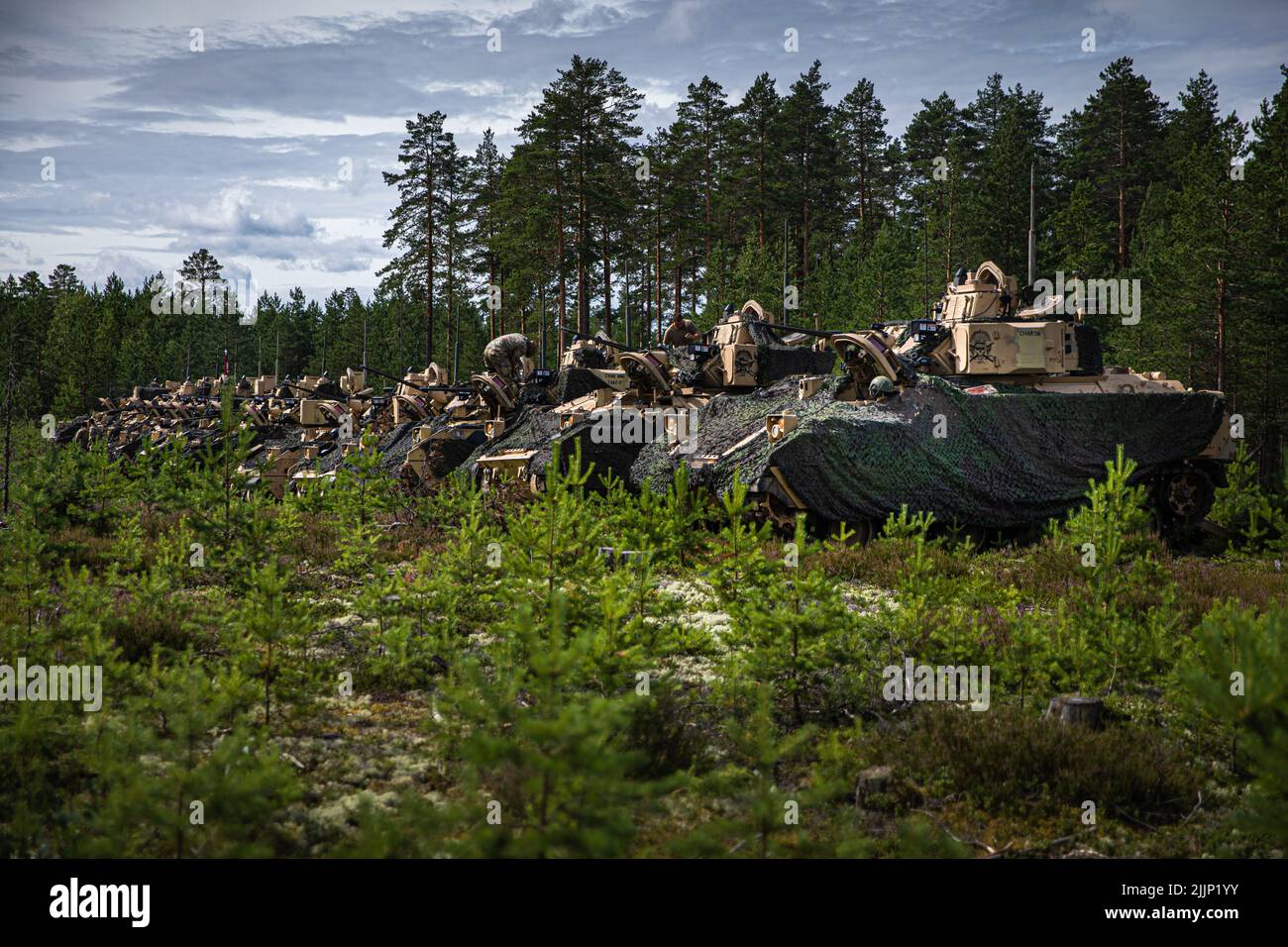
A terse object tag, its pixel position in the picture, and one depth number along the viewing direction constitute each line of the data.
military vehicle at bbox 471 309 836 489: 16.84
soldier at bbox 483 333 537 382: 23.66
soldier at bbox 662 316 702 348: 21.75
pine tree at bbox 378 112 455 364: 46.47
